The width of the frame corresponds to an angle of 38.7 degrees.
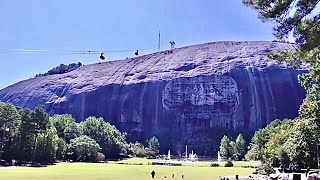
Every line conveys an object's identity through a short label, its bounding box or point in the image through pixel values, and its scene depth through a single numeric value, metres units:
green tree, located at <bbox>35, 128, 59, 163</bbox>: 91.44
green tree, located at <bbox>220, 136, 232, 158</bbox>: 145.62
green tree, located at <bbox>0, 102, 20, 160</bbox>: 90.62
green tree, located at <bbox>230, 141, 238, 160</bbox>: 139.40
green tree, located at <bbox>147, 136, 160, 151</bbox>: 159.62
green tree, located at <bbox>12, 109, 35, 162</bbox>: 90.19
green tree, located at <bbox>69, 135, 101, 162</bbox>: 108.19
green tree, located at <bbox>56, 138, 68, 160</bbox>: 102.06
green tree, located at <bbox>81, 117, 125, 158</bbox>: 129.00
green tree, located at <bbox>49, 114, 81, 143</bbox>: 119.19
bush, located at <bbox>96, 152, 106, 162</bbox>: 112.38
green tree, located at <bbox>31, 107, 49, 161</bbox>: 93.56
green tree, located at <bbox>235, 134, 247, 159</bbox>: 140.14
